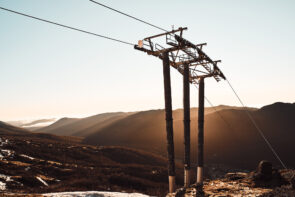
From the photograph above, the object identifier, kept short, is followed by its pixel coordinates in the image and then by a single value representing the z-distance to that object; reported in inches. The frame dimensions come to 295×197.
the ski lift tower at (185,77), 465.1
